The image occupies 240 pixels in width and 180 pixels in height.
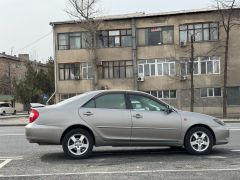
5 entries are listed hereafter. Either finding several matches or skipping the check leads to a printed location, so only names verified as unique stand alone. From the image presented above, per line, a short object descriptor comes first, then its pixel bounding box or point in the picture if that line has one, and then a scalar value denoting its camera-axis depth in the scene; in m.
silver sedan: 9.28
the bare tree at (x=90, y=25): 42.53
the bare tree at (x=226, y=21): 36.84
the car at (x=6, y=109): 58.21
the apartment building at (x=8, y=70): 82.66
